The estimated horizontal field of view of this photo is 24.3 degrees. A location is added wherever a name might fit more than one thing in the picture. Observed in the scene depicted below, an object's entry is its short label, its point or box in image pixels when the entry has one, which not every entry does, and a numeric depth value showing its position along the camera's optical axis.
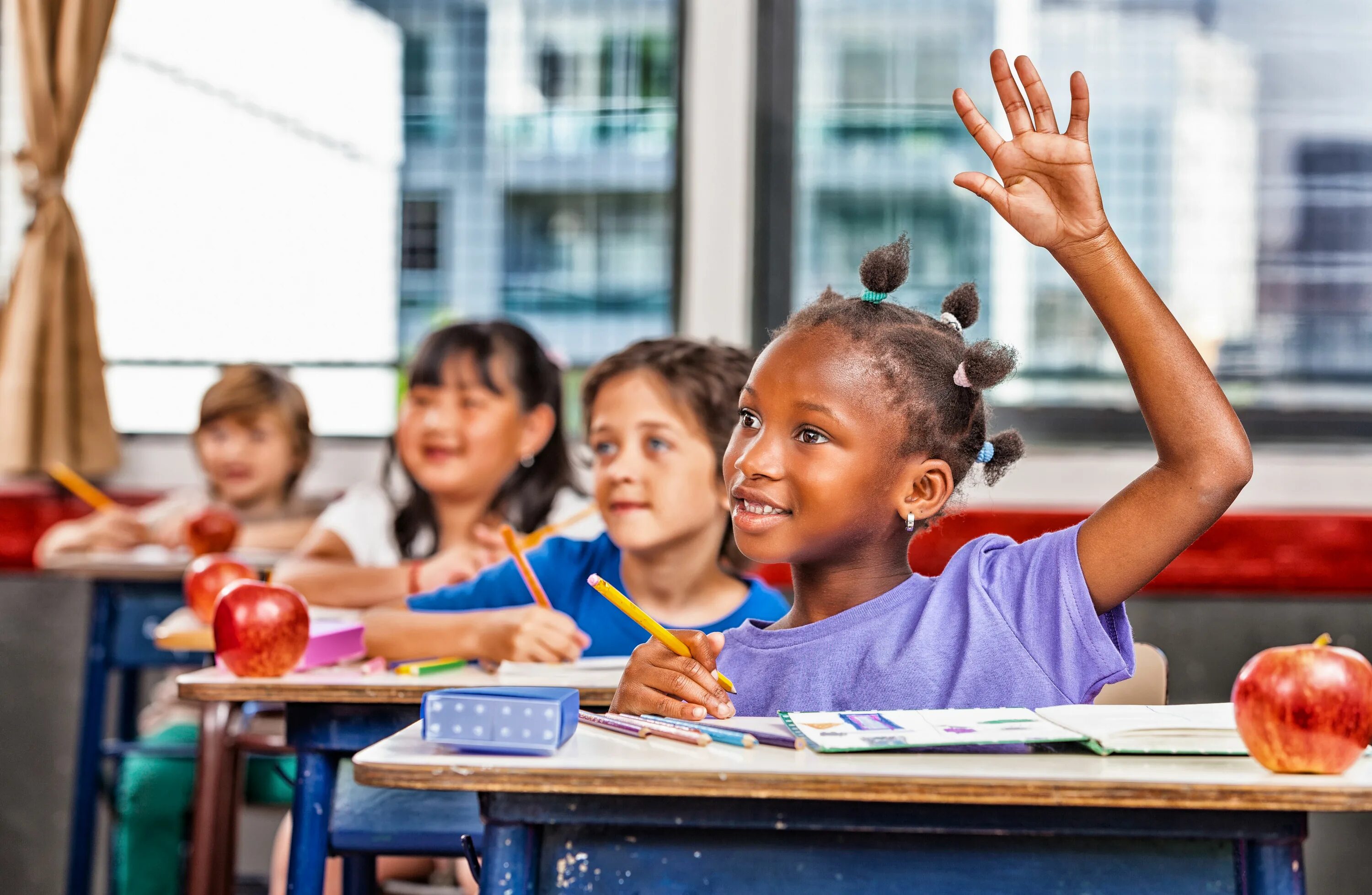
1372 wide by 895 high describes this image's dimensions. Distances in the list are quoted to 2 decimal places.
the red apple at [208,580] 2.60
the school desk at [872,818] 1.74
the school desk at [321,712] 2.22
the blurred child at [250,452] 3.98
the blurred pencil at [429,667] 2.29
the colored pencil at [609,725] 1.85
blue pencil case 1.77
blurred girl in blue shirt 2.58
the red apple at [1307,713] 1.76
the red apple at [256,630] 2.25
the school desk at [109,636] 3.33
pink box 2.34
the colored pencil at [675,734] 1.82
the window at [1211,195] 4.02
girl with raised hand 1.97
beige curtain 4.07
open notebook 1.79
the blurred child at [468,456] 3.19
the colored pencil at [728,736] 1.81
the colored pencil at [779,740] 1.81
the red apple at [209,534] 3.42
